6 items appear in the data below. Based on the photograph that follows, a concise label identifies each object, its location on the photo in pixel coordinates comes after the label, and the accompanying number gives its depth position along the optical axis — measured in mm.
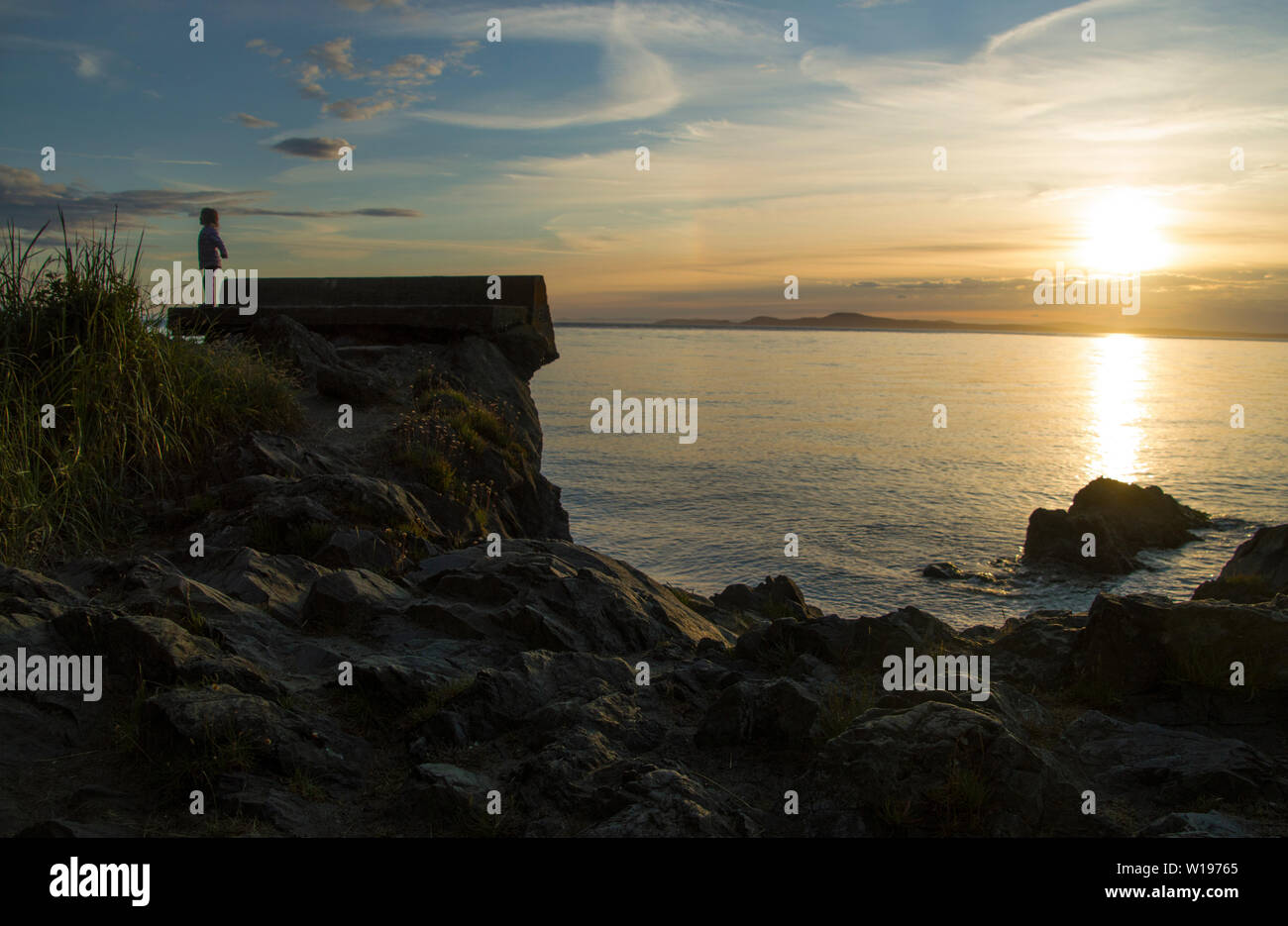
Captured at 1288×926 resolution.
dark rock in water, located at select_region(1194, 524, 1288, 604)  8016
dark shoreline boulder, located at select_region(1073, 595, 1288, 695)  5156
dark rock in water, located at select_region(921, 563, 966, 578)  16500
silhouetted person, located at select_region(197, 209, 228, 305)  13820
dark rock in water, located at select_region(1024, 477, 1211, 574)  17473
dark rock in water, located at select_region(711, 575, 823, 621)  9508
